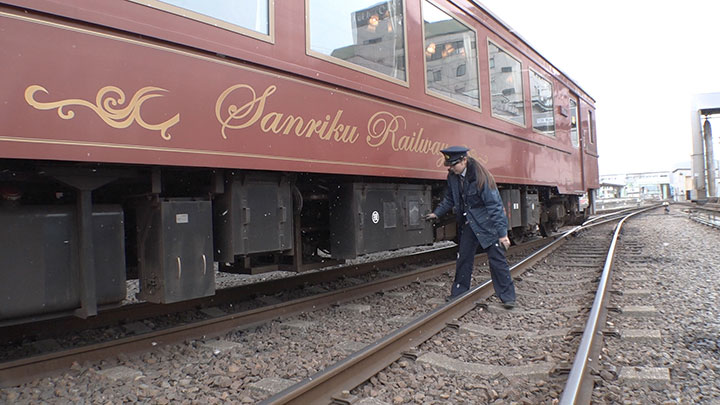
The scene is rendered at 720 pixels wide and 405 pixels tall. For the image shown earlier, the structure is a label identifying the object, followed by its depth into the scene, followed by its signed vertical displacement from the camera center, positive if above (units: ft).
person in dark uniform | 13.58 -0.48
